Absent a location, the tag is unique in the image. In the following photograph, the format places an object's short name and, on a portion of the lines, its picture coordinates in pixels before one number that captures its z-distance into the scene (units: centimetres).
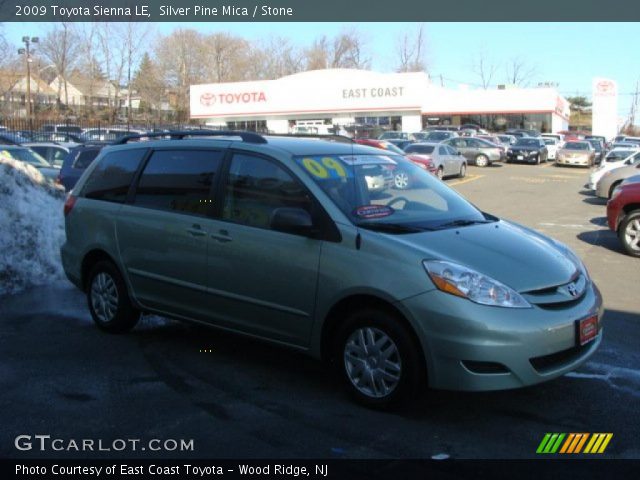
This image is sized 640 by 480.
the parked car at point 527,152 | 3859
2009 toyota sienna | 420
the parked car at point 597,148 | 3978
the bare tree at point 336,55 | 9088
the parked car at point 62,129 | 3845
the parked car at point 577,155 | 3703
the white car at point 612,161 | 2067
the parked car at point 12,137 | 2356
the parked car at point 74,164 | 1407
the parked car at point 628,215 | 1038
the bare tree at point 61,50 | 6275
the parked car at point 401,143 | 2931
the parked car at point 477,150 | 3625
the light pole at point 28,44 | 4682
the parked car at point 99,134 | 3281
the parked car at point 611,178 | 1795
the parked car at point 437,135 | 4038
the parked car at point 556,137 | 4668
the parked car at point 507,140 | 4112
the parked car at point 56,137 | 3116
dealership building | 5306
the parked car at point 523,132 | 5781
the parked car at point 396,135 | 4053
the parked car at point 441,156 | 2712
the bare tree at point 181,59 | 7781
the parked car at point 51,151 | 1792
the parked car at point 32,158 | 1536
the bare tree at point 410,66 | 8744
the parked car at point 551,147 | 4297
